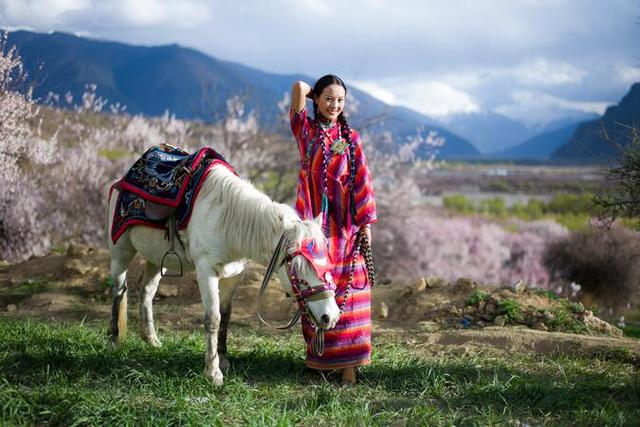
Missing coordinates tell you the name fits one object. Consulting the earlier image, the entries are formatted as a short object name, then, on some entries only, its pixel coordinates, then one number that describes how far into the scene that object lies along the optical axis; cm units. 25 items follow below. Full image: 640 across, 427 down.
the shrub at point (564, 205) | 2630
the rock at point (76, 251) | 834
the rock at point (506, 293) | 680
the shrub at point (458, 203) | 3163
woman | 407
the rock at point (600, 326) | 625
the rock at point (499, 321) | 625
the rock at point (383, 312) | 703
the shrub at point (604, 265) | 1276
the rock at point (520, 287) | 697
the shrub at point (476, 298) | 666
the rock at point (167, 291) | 776
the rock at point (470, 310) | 659
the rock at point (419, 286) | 729
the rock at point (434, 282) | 739
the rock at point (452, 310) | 665
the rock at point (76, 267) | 801
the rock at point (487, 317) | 642
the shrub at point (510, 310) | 633
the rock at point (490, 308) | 652
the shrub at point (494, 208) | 2979
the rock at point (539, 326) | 610
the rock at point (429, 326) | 626
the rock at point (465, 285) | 706
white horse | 362
